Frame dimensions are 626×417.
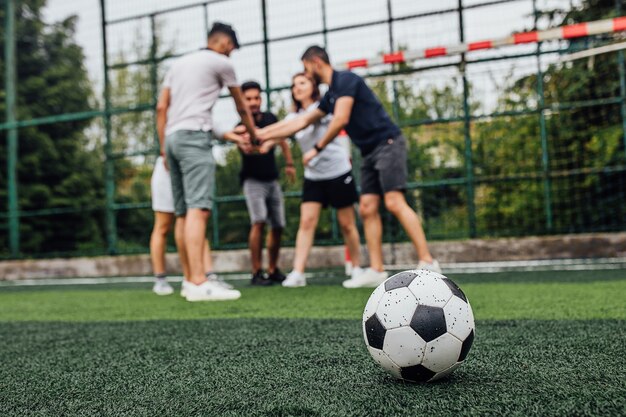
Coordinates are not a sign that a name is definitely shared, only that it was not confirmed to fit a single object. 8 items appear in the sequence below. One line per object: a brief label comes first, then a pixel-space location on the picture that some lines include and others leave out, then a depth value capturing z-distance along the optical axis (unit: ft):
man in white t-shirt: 14.82
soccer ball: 5.90
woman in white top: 18.11
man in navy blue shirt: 15.78
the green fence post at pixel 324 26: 24.75
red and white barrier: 20.42
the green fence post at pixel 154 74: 27.25
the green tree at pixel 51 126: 51.29
